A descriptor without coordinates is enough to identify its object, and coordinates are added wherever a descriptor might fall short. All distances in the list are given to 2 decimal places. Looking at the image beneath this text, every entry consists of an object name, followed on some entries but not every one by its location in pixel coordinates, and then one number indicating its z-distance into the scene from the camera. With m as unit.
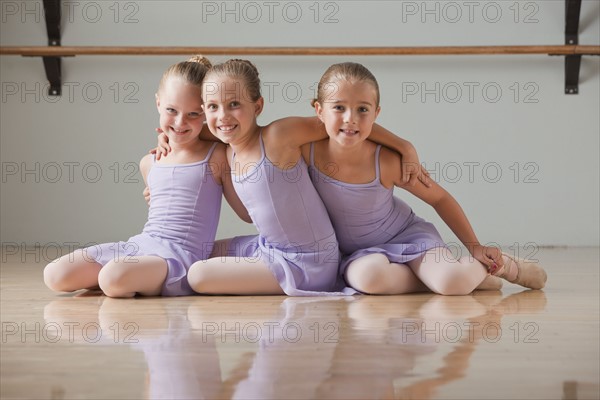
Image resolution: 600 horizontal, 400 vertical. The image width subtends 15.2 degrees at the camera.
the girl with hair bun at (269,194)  6.62
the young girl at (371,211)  6.58
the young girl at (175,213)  6.66
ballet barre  8.25
